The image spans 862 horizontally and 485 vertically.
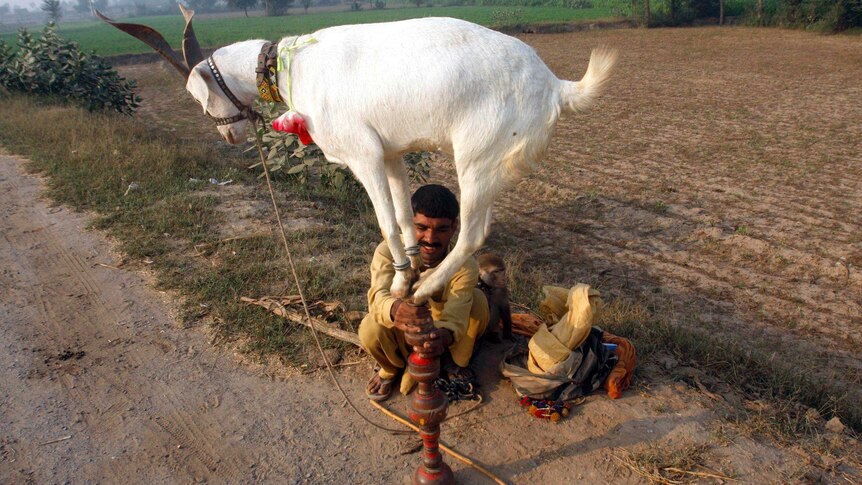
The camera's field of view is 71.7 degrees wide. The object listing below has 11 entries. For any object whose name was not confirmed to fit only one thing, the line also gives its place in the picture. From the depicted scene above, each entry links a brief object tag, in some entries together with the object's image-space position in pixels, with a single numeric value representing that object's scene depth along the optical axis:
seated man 3.08
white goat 2.09
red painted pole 2.44
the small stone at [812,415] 3.08
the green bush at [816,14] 22.81
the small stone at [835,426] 3.02
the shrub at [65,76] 11.30
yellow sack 3.13
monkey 3.67
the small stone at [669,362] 3.58
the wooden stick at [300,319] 3.74
